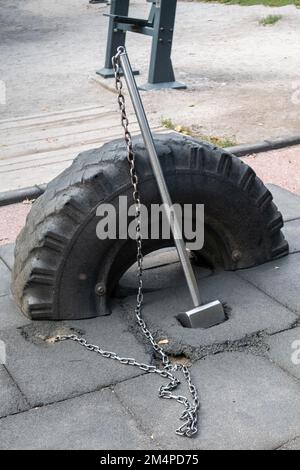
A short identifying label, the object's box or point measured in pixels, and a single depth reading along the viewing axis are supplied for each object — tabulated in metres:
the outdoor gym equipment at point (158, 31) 9.39
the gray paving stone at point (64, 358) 3.66
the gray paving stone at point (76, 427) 3.27
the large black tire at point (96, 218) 4.09
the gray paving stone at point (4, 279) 4.61
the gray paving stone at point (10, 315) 4.20
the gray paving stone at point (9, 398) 3.51
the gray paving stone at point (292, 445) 3.17
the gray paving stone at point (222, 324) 3.98
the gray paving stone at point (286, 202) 5.54
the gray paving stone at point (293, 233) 4.96
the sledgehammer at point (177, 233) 4.05
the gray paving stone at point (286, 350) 3.73
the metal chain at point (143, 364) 3.38
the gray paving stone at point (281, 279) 4.34
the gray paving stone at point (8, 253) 5.01
